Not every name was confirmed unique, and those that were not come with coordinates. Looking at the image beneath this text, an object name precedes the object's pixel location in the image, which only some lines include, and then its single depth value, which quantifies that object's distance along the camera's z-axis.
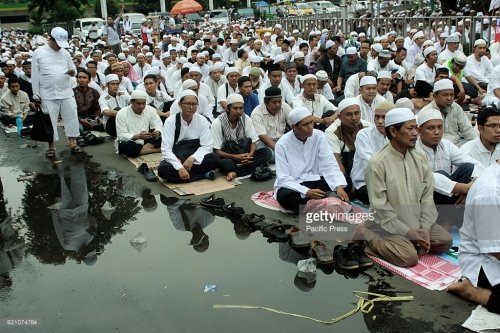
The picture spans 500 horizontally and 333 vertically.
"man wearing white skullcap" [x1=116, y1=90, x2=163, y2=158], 7.93
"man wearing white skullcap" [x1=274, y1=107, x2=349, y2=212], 5.43
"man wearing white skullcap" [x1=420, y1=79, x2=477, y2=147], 6.41
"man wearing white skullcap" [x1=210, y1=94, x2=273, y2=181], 6.94
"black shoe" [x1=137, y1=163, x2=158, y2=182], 6.96
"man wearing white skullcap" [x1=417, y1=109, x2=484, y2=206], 4.80
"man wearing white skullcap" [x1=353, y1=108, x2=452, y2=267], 4.23
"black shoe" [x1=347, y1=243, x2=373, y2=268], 4.28
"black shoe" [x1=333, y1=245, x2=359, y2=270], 4.26
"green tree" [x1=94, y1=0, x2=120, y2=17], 46.00
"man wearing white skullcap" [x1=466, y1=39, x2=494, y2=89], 10.41
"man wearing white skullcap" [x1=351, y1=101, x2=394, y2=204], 5.38
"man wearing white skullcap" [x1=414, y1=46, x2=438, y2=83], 9.52
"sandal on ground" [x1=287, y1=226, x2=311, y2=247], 4.67
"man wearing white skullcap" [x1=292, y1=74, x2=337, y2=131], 7.79
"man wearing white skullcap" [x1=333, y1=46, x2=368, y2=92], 11.02
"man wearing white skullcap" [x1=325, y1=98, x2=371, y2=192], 5.89
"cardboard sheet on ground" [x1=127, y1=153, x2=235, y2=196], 6.42
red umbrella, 35.47
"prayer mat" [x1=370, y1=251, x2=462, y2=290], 3.99
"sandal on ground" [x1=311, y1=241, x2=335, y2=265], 4.36
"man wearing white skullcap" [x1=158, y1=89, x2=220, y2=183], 6.70
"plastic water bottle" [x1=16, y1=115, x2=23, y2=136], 10.08
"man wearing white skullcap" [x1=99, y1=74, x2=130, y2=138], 9.21
